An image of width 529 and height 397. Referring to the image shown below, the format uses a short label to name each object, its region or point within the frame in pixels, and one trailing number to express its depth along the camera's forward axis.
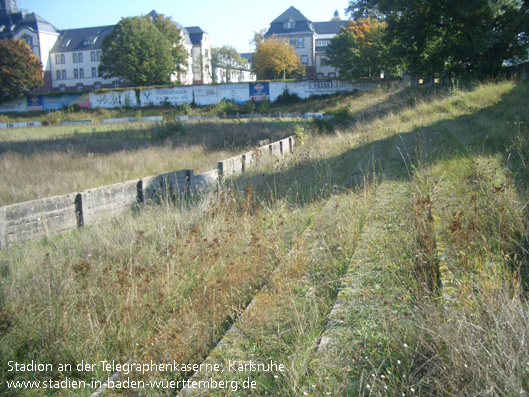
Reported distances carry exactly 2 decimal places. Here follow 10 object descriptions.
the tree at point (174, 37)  70.19
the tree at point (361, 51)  49.44
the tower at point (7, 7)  76.31
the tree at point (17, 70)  60.28
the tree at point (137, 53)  61.47
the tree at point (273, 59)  64.25
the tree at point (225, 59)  88.00
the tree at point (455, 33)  21.25
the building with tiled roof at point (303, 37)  74.88
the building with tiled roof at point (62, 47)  72.81
